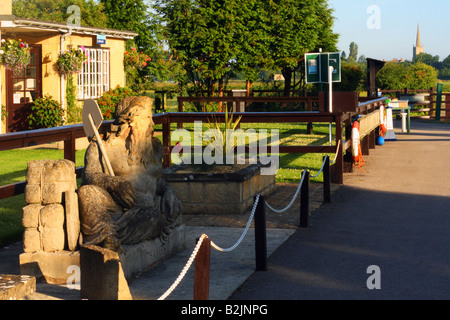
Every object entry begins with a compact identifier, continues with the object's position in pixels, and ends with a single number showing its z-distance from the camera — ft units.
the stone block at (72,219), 21.26
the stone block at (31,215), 21.24
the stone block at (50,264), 21.35
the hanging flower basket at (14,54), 65.00
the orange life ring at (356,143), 48.19
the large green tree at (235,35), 99.50
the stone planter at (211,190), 32.89
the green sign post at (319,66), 70.64
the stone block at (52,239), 21.36
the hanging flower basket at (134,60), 86.02
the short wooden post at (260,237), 23.26
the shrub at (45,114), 67.31
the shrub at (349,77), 126.41
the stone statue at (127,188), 21.62
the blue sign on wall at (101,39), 76.95
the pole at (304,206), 30.14
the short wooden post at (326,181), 35.63
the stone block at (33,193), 21.26
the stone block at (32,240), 21.47
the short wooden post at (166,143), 40.90
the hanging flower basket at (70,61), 69.97
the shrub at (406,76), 133.18
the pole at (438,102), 112.78
